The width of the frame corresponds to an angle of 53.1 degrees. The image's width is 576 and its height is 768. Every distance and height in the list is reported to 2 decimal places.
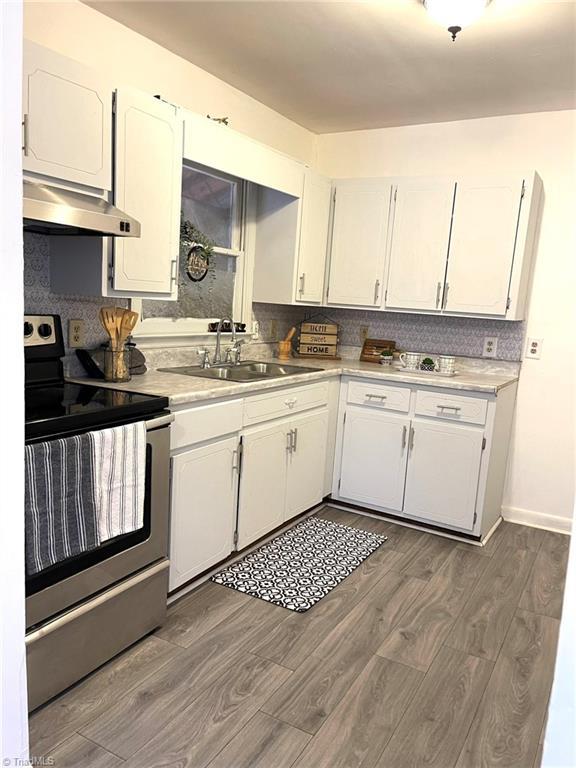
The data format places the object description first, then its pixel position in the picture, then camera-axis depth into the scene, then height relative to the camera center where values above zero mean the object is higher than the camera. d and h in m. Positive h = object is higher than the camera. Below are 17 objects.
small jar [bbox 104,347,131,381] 2.46 -0.30
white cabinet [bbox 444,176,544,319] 3.28 +0.42
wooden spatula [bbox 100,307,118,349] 2.44 -0.12
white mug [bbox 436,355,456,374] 3.48 -0.28
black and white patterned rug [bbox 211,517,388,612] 2.59 -1.27
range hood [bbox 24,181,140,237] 1.77 +0.25
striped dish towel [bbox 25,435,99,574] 1.64 -0.62
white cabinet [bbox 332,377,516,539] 3.24 -0.80
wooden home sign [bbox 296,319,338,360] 4.02 -0.22
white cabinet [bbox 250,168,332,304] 3.53 +0.41
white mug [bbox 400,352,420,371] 3.68 -0.30
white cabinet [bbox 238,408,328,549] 2.79 -0.88
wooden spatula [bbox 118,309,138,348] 2.46 -0.13
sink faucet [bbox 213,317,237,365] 3.29 -0.22
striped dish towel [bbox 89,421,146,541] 1.84 -0.60
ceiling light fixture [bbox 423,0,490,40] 2.11 +1.13
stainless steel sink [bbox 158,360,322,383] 3.07 -0.39
